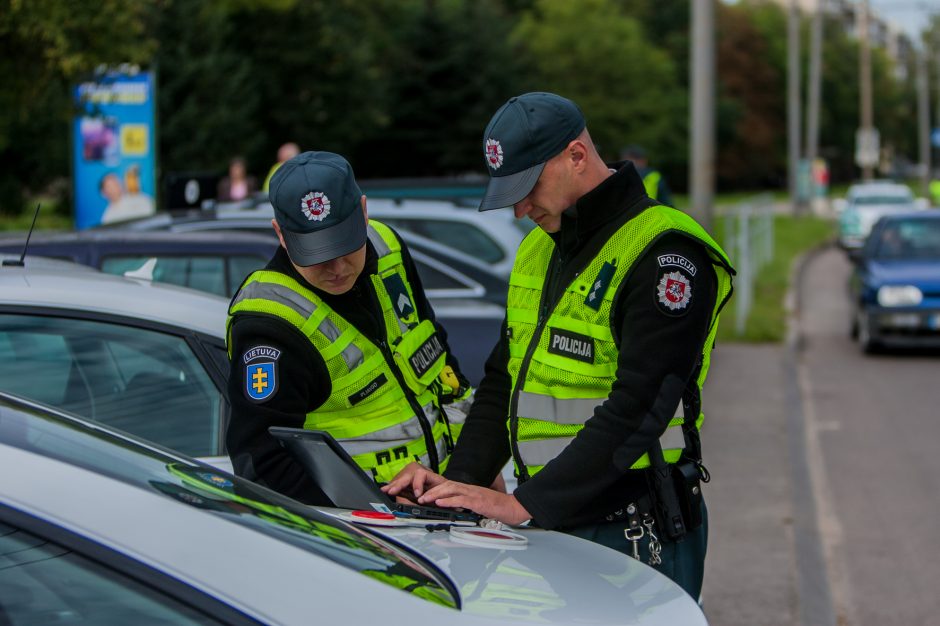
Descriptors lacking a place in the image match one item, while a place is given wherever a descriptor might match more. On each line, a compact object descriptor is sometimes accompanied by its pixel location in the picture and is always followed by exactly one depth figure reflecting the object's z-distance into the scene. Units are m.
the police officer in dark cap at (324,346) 2.95
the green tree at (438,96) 45.62
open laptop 2.78
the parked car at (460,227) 8.69
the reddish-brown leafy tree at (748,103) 86.81
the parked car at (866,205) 32.72
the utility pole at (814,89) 40.09
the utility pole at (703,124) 14.16
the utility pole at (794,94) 37.06
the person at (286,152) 11.90
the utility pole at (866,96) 51.00
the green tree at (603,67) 65.31
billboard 14.66
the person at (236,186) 15.39
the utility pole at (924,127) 71.74
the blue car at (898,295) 13.99
